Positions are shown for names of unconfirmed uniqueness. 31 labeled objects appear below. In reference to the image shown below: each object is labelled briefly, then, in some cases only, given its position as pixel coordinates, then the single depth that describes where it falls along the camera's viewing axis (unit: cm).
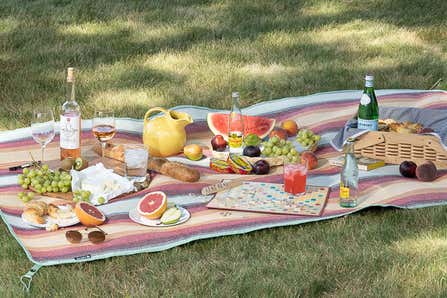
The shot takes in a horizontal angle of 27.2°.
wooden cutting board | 484
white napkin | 479
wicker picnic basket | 523
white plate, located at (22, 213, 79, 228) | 443
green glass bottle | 555
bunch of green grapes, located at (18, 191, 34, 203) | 475
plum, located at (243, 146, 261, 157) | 539
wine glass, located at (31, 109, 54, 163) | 507
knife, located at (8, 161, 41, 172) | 521
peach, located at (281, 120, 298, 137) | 579
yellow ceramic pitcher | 545
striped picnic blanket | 427
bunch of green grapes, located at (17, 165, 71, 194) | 484
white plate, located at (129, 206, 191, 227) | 445
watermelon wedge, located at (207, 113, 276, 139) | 575
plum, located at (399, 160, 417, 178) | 505
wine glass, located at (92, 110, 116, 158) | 525
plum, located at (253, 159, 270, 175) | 520
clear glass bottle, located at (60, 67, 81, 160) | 514
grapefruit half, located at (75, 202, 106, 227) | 441
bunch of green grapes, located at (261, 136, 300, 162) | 530
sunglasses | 422
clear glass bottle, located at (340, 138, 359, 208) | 469
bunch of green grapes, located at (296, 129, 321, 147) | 551
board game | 465
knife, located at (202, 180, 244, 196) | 485
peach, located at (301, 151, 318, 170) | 522
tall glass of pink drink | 480
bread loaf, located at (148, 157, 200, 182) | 504
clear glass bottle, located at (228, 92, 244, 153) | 546
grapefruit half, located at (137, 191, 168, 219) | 448
